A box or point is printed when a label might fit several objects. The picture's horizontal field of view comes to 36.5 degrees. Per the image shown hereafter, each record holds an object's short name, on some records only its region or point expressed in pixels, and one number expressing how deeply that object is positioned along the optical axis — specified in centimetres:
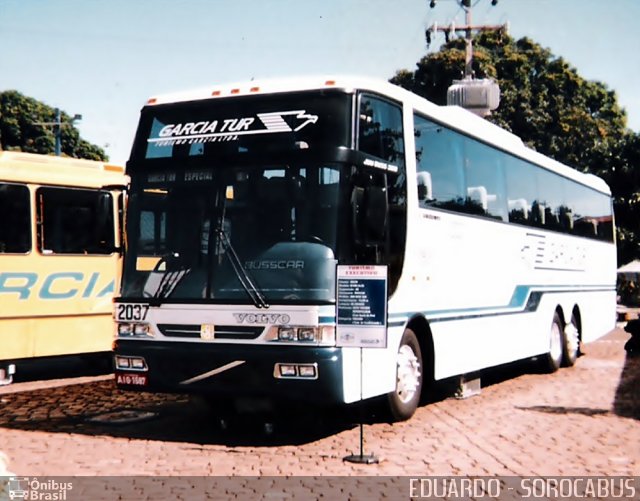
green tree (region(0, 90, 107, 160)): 6297
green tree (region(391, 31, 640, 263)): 4784
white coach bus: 941
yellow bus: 1438
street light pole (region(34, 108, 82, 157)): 4646
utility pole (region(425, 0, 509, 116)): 3900
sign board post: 902
